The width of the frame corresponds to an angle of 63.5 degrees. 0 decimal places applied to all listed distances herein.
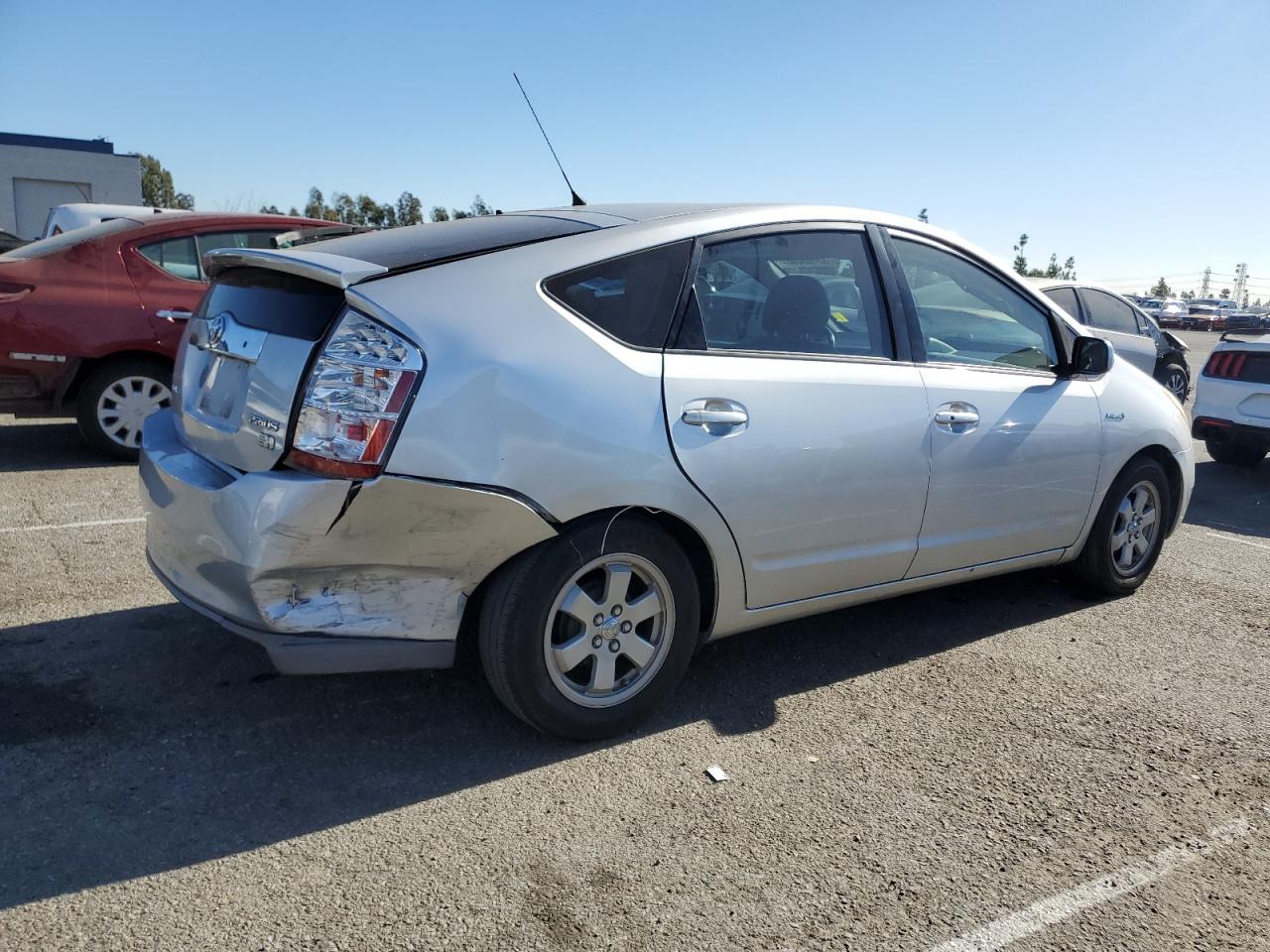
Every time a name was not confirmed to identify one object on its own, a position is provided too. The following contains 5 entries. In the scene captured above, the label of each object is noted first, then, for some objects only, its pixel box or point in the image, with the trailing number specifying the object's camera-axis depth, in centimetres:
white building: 4456
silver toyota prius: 292
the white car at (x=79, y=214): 1224
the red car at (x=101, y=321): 679
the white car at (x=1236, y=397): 868
